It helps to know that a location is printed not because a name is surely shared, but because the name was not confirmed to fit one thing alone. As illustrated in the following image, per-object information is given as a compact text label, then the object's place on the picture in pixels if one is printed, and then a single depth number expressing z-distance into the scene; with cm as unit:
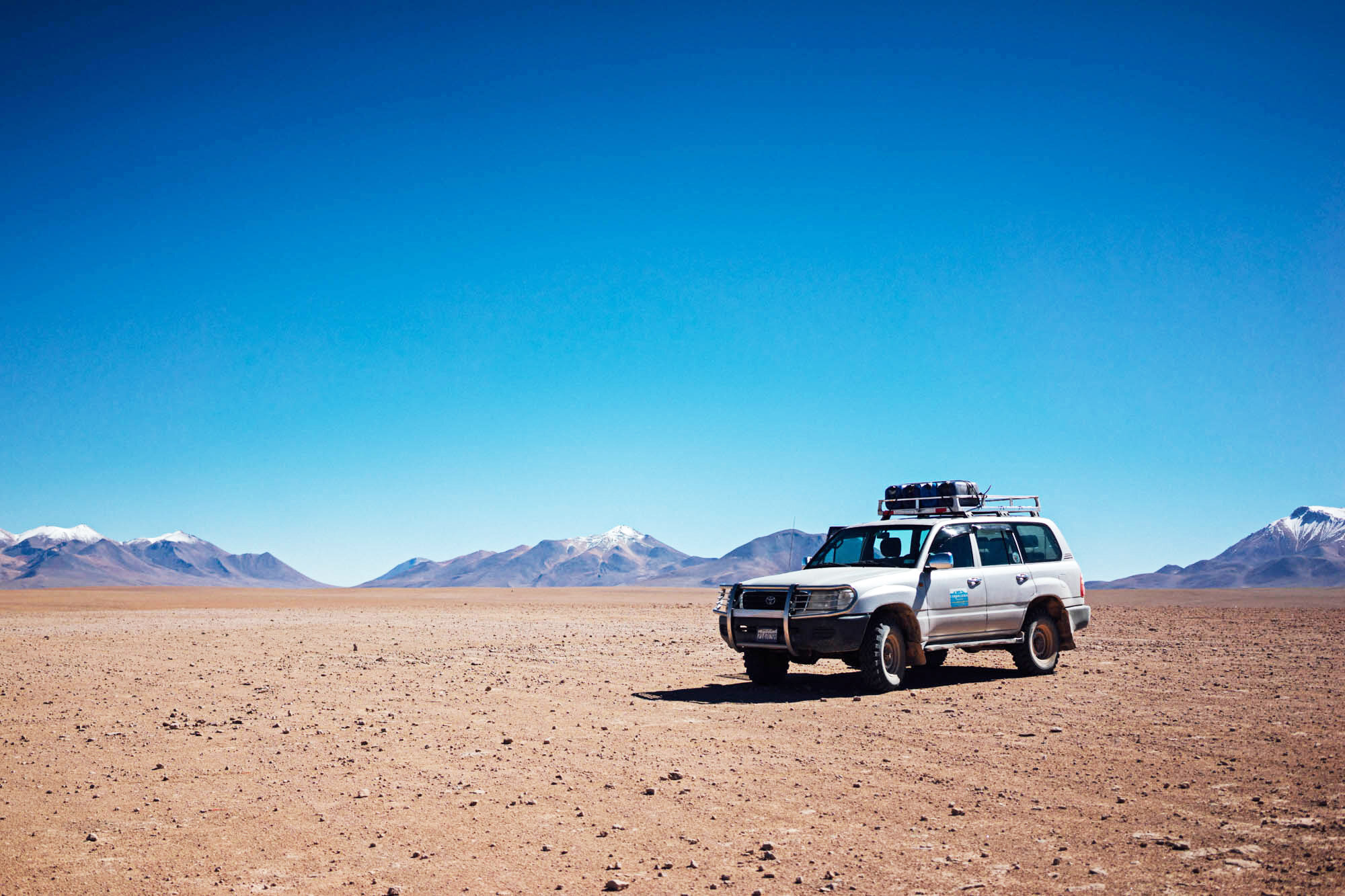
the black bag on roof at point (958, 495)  1528
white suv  1316
